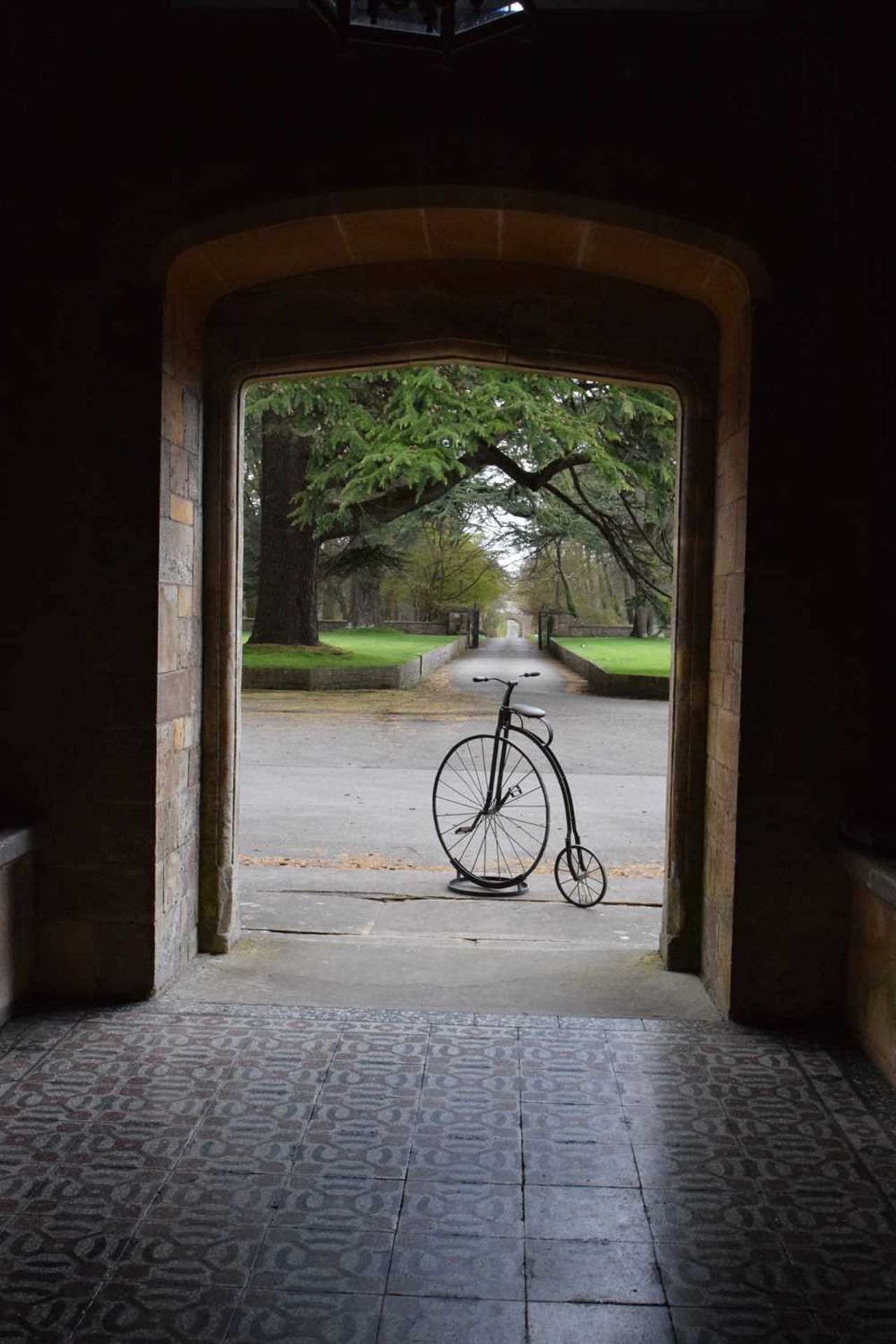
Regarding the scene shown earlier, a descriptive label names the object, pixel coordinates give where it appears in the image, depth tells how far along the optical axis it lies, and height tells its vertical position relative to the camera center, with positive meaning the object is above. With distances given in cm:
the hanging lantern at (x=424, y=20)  230 +118
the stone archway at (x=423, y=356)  411 +86
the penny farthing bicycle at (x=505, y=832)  568 -140
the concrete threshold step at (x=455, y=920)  500 -143
